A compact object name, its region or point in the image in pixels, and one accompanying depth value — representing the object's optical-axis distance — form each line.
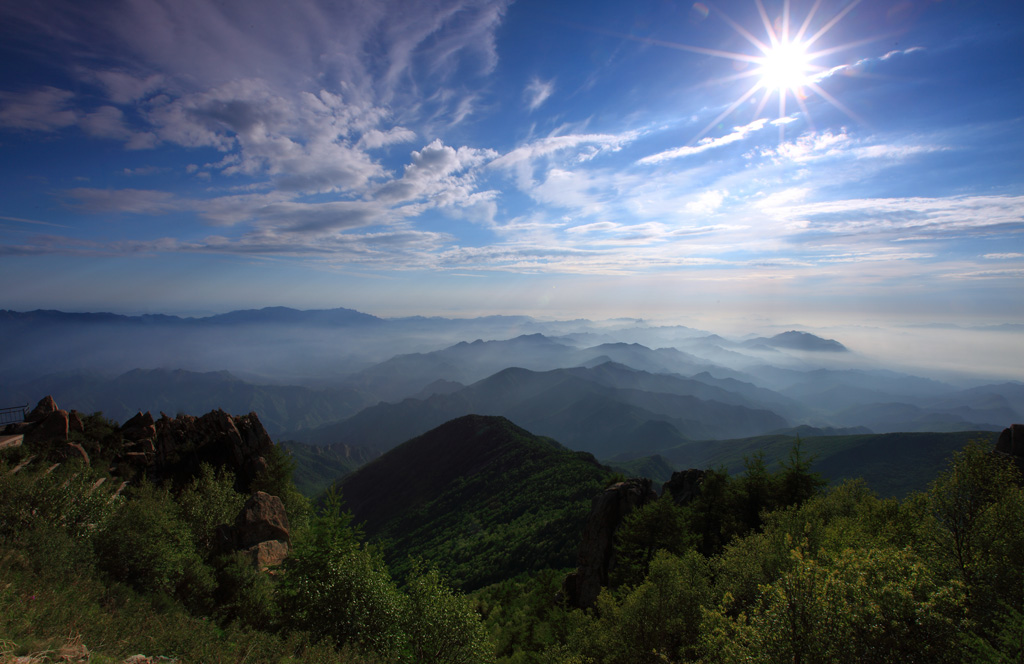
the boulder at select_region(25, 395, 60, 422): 31.23
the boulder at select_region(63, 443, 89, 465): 29.22
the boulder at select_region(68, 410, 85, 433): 32.00
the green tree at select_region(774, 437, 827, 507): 42.31
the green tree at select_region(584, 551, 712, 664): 21.92
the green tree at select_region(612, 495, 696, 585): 37.09
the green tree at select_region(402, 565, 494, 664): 19.77
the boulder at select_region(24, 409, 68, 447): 29.50
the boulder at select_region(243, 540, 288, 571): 24.39
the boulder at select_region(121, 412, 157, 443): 35.72
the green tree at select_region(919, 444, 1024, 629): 17.77
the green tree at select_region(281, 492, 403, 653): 18.30
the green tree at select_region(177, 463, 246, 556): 26.12
